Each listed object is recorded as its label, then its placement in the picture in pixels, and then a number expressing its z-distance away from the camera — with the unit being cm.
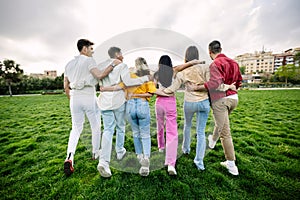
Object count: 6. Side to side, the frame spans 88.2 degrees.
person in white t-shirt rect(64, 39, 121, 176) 218
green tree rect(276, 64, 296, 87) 3978
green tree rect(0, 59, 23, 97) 2630
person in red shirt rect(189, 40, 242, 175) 202
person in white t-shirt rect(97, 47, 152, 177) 179
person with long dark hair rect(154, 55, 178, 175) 189
